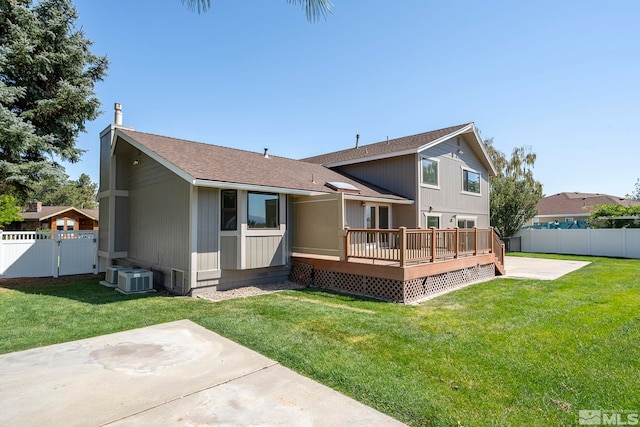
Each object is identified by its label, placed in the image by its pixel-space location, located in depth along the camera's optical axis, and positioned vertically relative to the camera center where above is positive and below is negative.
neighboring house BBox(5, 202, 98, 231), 29.20 +0.59
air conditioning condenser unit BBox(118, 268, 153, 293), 8.55 -1.48
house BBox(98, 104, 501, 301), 8.25 +0.36
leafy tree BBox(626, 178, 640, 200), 35.56 +3.37
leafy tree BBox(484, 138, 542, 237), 22.17 +1.40
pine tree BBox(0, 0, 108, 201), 11.03 +5.21
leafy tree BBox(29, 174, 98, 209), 48.56 +4.29
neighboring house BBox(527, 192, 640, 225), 30.72 +1.98
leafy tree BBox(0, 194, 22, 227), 15.80 +0.74
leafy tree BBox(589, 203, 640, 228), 19.30 +0.44
